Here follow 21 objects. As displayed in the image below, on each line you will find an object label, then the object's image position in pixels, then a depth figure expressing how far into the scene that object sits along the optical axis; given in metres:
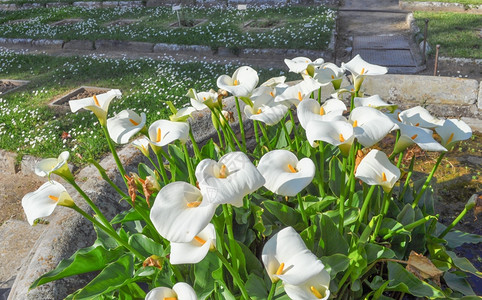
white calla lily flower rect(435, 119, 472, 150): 1.38
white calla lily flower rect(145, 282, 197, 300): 1.04
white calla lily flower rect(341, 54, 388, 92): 1.58
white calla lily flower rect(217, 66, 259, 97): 1.47
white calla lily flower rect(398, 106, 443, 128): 1.40
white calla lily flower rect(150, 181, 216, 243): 0.96
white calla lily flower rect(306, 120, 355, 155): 1.12
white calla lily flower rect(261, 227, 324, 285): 0.98
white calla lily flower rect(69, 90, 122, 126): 1.38
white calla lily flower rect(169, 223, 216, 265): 1.03
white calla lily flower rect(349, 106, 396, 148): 1.14
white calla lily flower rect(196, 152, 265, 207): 0.94
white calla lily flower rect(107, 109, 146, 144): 1.33
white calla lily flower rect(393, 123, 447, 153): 1.22
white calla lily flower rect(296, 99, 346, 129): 1.29
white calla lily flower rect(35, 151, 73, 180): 1.22
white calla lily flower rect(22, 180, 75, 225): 1.18
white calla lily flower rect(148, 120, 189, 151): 1.28
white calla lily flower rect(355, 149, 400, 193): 1.20
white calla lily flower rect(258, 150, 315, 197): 1.11
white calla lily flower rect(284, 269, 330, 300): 1.00
